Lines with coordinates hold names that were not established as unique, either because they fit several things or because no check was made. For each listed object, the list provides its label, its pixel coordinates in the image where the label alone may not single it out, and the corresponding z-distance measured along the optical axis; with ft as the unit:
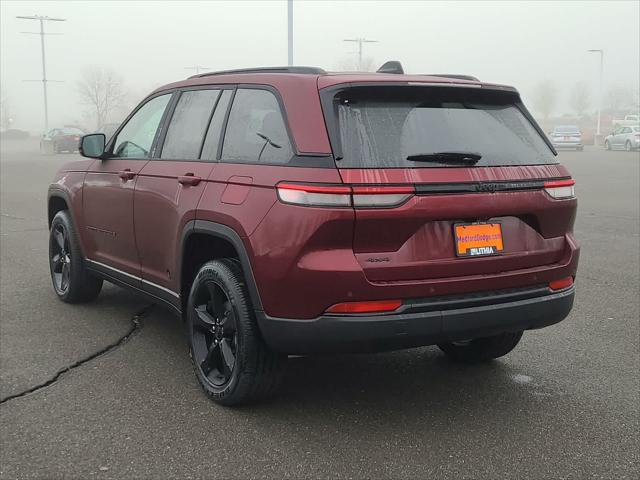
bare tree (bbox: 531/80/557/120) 359.66
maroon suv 9.96
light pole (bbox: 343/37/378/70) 179.32
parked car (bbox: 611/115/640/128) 151.69
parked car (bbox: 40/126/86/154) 128.67
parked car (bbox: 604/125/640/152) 119.96
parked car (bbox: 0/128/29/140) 265.48
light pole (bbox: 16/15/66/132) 180.30
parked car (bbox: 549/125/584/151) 129.49
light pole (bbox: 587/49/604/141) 190.80
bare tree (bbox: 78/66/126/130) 270.26
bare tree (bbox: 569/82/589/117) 376.07
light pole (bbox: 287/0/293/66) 53.36
